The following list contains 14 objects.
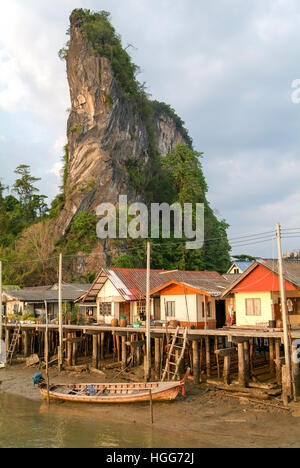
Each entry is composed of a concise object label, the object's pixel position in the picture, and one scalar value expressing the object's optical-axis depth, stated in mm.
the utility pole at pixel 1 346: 34741
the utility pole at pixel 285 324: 16922
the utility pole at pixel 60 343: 29181
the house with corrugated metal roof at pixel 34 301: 38125
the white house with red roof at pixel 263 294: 23672
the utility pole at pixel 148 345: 22625
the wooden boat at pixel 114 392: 18922
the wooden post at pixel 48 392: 21094
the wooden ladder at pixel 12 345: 33844
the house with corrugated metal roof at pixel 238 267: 44125
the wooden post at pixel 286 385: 16922
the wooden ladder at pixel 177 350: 21469
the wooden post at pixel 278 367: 19614
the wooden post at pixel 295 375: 16984
